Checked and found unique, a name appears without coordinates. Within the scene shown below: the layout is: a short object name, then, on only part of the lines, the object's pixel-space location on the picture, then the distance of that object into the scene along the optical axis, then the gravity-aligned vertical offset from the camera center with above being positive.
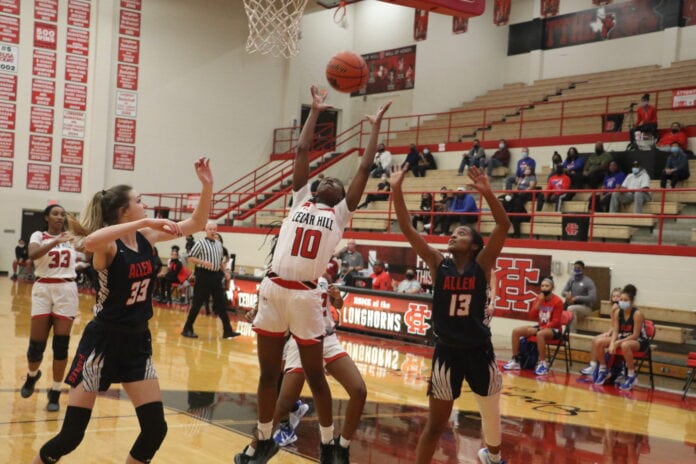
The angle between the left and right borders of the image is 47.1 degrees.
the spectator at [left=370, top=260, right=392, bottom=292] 16.03 -1.51
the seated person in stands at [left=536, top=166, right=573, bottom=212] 17.62 +0.66
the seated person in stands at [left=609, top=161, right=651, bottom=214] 16.12 +0.75
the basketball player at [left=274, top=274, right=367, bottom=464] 5.81 -1.36
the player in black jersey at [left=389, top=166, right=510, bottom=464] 5.25 -0.74
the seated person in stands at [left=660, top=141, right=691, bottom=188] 16.59 +1.20
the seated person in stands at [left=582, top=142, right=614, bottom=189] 17.52 +1.13
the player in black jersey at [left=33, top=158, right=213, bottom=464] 4.49 -0.84
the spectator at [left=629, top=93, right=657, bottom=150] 18.31 +2.39
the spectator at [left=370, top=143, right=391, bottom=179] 23.77 +1.26
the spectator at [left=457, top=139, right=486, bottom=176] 21.34 +1.44
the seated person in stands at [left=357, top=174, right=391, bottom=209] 21.47 +0.25
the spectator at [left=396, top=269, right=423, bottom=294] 15.51 -1.51
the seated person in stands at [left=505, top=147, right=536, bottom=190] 19.33 +1.12
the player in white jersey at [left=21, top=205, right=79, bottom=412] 7.82 -1.25
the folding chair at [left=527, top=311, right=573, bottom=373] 12.36 -1.92
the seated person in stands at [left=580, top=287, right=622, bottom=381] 11.48 -1.75
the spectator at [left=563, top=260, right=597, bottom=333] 13.65 -1.30
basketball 8.15 +1.32
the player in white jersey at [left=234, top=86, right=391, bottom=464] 5.30 -0.62
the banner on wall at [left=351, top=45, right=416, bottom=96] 28.80 +4.99
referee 13.11 -1.47
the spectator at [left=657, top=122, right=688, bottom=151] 17.92 +1.96
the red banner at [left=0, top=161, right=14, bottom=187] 25.28 +0.16
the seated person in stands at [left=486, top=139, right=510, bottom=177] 21.33 +1.46
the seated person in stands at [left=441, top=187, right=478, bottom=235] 17.81 +0.01
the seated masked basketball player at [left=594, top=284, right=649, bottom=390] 11.11 -1.61
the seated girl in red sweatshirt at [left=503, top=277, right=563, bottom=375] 12.24 -1.63
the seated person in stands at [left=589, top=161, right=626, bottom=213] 16.53 +0.80
